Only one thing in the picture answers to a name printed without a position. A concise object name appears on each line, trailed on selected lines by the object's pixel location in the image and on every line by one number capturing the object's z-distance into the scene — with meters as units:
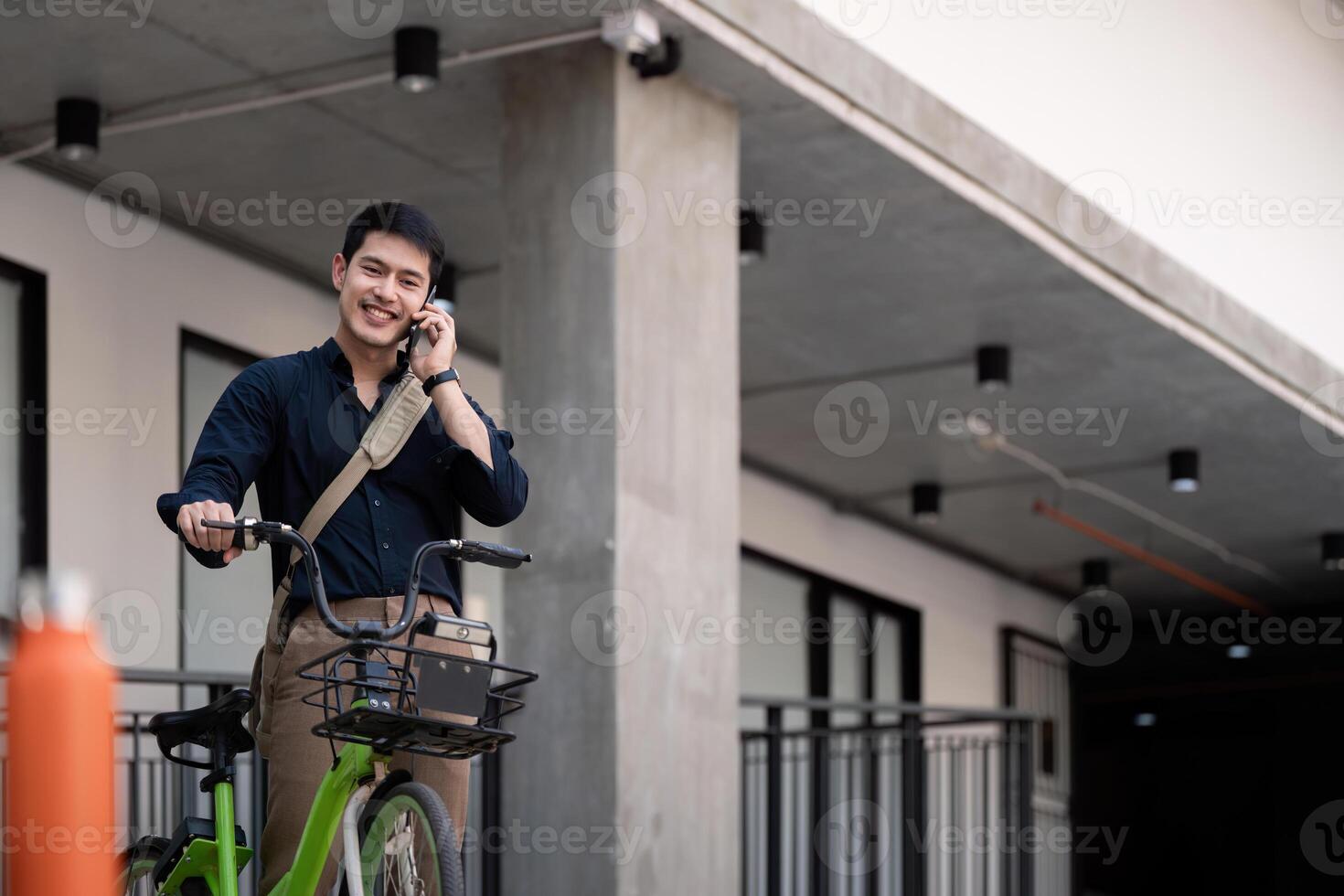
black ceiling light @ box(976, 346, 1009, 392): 17.77
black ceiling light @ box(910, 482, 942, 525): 23.77
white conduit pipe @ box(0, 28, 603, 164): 11.27
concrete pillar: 10.61
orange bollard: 2.24
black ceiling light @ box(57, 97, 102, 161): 12.39
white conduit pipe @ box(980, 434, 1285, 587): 21.86
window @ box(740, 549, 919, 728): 23.77
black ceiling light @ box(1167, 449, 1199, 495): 21.37
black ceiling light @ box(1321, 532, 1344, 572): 25.37
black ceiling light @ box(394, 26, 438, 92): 11.11
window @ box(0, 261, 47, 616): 13.75
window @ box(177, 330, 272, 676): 15.31
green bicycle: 5.28
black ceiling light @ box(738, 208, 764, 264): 14.40
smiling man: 6.12
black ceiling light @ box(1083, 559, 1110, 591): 27.59
